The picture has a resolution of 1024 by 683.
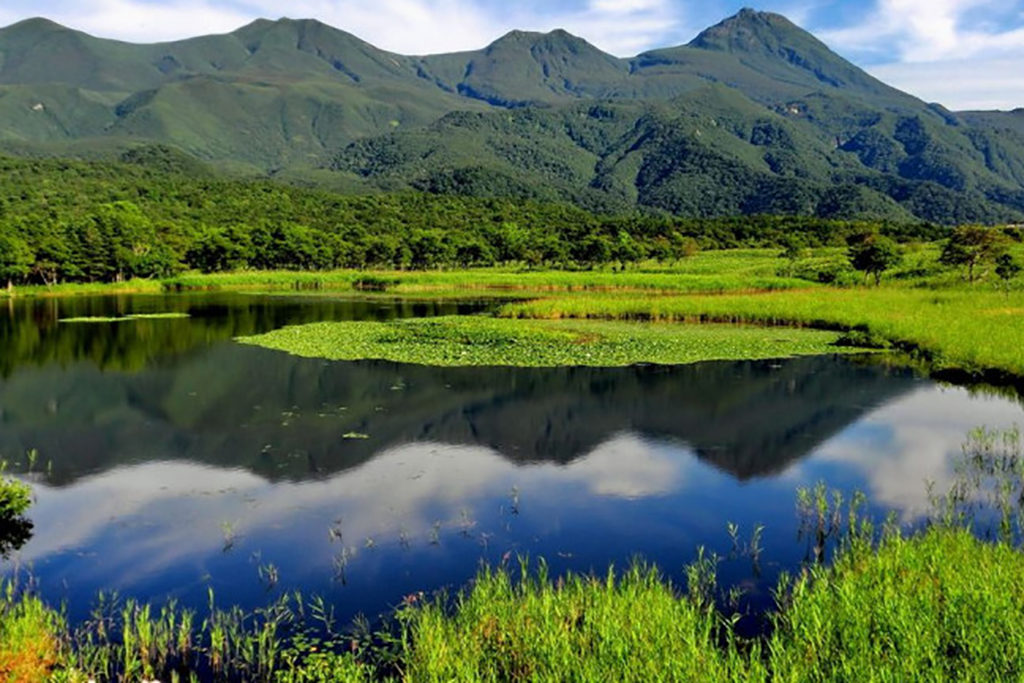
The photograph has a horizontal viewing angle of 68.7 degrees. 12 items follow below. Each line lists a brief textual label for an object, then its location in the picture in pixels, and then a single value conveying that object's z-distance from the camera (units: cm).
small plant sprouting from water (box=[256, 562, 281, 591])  1398
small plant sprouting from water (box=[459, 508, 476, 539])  1667
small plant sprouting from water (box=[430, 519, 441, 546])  1601
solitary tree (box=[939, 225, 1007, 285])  6912
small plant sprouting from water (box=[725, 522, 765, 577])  1487
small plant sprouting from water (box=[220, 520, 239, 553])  1600
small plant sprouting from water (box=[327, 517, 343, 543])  1621
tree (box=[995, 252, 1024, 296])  6234
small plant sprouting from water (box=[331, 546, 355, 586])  1412
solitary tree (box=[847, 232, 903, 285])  7788
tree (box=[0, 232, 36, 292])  8575
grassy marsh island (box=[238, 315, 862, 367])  3938
